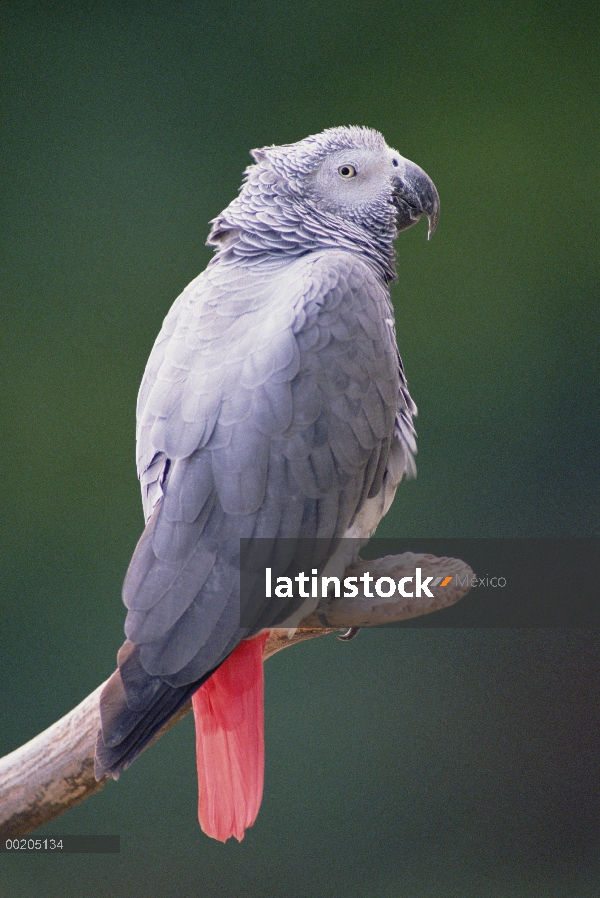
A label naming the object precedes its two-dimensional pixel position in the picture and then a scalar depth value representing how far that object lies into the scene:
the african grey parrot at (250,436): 6.10
